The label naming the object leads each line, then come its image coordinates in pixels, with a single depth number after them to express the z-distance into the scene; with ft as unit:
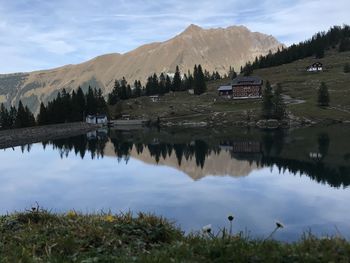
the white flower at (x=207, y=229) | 39.40
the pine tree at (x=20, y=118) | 599.57
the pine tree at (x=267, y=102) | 584.81
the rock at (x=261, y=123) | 595.88
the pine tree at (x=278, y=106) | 584.28
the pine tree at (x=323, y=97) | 604.49
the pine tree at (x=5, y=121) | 619.26
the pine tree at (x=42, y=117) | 635.25
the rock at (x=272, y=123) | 582.88
